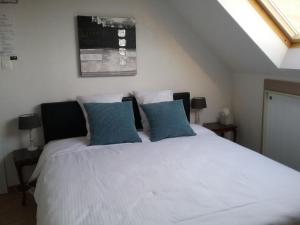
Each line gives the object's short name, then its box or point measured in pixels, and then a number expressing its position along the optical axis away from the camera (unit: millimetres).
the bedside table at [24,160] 2564
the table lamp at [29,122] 2627
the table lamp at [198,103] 3348
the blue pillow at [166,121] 2740
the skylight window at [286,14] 2490
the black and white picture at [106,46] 2863
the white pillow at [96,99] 2826
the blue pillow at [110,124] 2586
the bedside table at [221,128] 3338
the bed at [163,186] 1424
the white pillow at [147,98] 2976
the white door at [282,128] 2682
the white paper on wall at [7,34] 2611
